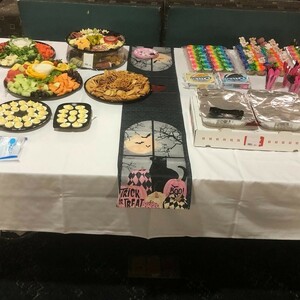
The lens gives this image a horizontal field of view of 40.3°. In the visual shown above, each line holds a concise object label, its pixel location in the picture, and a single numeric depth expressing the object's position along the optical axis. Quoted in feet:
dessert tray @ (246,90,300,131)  3.64
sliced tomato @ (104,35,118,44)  5.11
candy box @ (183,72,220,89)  4.69
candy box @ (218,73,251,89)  4.57
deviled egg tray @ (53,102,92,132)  3.91
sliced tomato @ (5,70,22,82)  4.54
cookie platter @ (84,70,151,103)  4.35
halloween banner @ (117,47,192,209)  3.42
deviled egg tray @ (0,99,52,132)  3.86
